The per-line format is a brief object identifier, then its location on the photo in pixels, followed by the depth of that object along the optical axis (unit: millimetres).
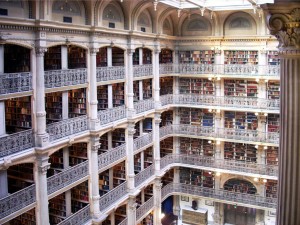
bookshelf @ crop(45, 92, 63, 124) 10727
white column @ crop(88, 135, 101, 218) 11477
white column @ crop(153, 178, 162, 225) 15859
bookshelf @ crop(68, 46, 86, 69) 11531
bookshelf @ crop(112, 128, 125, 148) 13594
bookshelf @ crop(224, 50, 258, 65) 16328
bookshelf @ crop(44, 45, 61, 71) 10797
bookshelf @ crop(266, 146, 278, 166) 16156
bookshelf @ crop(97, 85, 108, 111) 12727
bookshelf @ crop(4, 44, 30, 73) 9680
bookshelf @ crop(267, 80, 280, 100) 16041
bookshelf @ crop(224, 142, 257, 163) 16656
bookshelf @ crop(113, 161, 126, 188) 13664
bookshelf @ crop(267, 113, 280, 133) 16141
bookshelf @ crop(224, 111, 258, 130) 16625
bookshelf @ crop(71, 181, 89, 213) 11703
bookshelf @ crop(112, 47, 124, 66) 13484
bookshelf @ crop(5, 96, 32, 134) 9602
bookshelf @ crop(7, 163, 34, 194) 9820
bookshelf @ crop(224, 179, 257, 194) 16906
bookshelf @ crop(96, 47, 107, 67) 12680
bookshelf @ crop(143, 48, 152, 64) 15438
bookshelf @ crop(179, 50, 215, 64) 17094
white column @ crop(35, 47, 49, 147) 9141
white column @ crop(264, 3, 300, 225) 3689
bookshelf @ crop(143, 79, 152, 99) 15523
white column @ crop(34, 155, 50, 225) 9289
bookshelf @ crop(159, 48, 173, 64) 17472
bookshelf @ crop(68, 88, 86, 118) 11547
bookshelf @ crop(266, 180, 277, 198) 16312
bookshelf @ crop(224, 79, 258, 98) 16486
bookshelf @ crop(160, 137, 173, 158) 17953
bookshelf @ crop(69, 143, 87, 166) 11578
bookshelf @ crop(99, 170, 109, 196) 13273
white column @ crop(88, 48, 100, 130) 11242
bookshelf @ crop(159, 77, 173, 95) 17469
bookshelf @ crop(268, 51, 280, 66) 15895
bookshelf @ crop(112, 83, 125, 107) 13500
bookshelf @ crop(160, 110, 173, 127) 17828
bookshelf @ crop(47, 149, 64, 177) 10992
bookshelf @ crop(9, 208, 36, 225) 9750
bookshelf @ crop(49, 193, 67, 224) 10977
